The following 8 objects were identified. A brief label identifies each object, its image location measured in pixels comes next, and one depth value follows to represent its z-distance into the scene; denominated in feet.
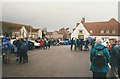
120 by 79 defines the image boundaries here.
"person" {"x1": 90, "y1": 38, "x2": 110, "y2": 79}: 9.30
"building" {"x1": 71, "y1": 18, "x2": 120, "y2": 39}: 104.73
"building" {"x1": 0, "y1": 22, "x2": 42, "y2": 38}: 122.37
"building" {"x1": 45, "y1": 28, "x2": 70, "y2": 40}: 153.97
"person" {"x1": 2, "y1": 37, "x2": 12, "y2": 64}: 19.88
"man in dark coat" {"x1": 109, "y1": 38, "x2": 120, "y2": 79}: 11.37
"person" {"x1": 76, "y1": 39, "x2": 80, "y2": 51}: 38.69
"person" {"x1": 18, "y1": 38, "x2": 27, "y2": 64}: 20.04
